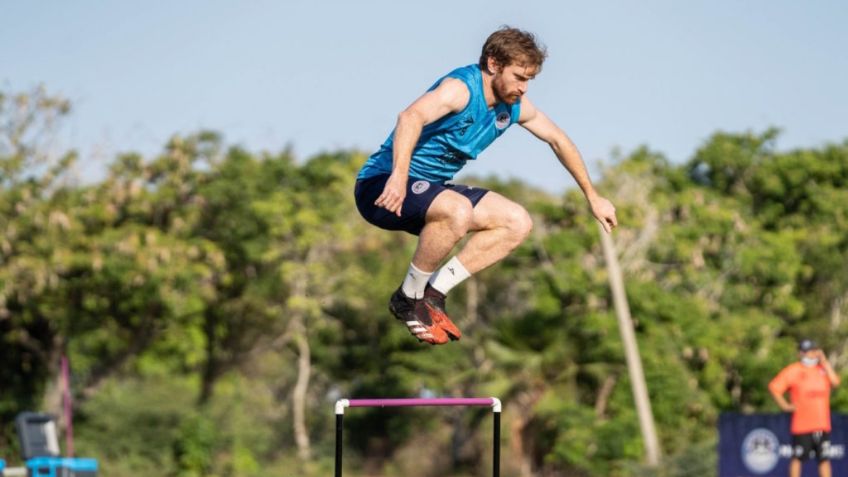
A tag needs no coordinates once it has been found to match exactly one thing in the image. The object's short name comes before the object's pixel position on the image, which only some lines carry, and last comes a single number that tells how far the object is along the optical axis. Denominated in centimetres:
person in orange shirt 2976
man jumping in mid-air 1332
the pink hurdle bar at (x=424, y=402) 1306
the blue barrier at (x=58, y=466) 3312
